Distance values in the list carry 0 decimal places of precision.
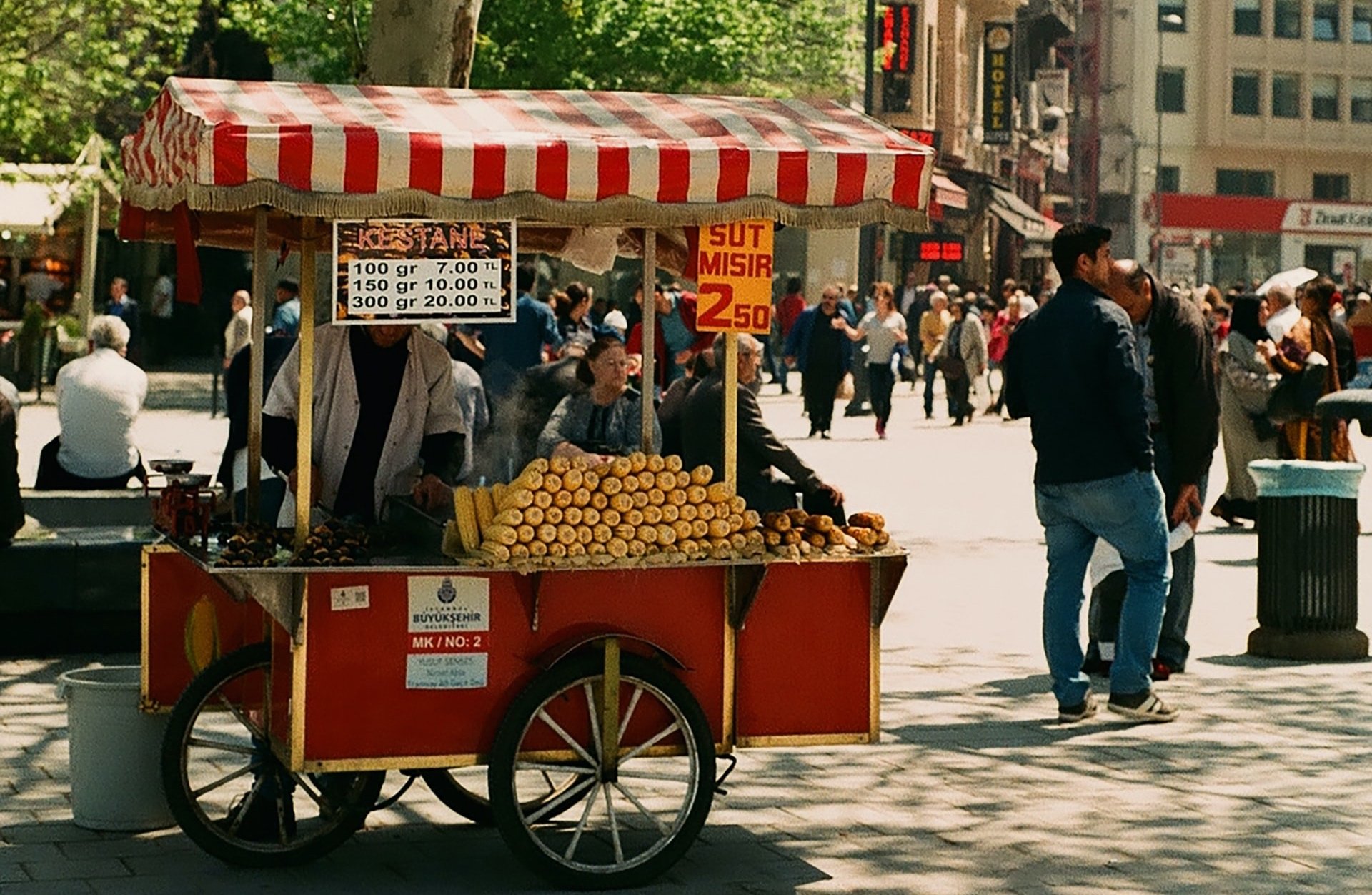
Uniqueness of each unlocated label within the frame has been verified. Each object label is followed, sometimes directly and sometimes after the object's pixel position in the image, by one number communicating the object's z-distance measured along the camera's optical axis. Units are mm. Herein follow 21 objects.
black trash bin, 10883
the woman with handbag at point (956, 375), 29156
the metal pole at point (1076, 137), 83938
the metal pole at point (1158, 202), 80375
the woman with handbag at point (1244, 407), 16078
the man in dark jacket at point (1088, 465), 9023
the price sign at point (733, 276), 7023
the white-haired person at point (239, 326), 21922
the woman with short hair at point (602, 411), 8945
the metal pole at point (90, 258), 30156
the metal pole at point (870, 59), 37472
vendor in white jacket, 7480
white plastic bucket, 7172
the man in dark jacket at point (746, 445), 10250
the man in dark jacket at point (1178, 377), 9641
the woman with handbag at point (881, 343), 26953
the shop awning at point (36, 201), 31469
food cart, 6398
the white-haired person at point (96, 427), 12625
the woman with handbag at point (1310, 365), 15242
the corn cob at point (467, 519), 6664
